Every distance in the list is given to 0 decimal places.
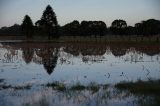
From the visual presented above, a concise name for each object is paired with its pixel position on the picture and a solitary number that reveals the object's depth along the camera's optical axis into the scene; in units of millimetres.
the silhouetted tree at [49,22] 78531
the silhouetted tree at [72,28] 101750
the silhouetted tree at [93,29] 102400
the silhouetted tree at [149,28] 88062
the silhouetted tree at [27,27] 91188
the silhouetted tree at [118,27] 104062
